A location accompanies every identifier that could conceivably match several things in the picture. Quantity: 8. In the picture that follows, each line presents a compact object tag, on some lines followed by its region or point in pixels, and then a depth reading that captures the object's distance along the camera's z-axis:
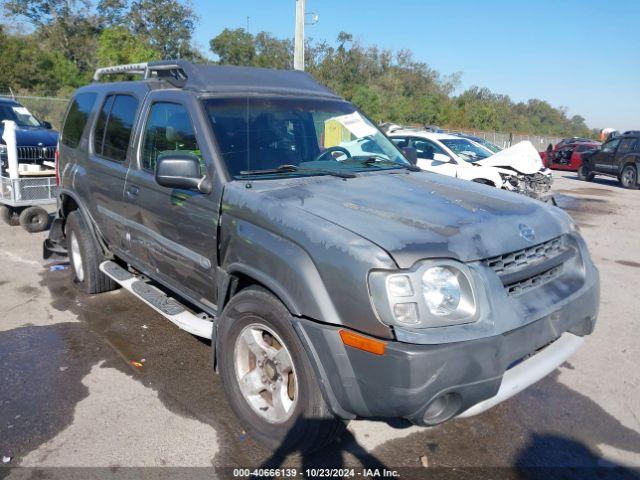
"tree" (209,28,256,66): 54.00
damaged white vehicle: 11.02
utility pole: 14.15
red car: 23.73
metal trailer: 7.46
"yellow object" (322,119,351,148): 4.00
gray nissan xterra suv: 2.37
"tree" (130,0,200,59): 46.97
